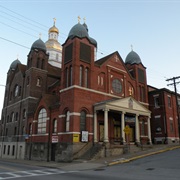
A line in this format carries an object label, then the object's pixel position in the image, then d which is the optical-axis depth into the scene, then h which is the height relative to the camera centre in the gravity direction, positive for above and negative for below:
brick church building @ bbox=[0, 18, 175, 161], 25.72 +4.23
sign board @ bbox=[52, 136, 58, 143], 24.25 -0.36
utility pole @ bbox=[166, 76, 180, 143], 31.80 +8.30
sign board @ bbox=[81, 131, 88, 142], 25.07 -0.01
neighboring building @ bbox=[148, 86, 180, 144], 34.81 +3.36
